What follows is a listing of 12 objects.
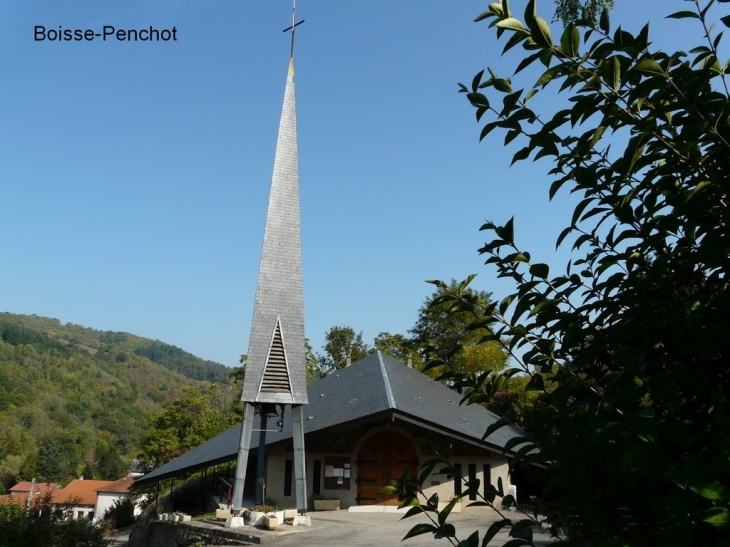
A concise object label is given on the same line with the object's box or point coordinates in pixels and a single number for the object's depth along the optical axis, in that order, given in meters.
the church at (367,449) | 19.78
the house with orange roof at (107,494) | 66.38
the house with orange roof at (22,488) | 77.37
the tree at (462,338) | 38.97
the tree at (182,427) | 43.31
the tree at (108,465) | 98.33
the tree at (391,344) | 49.59
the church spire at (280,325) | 17.09
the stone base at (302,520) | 15.77
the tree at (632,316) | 1.68
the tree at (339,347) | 52.44
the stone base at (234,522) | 15.54
